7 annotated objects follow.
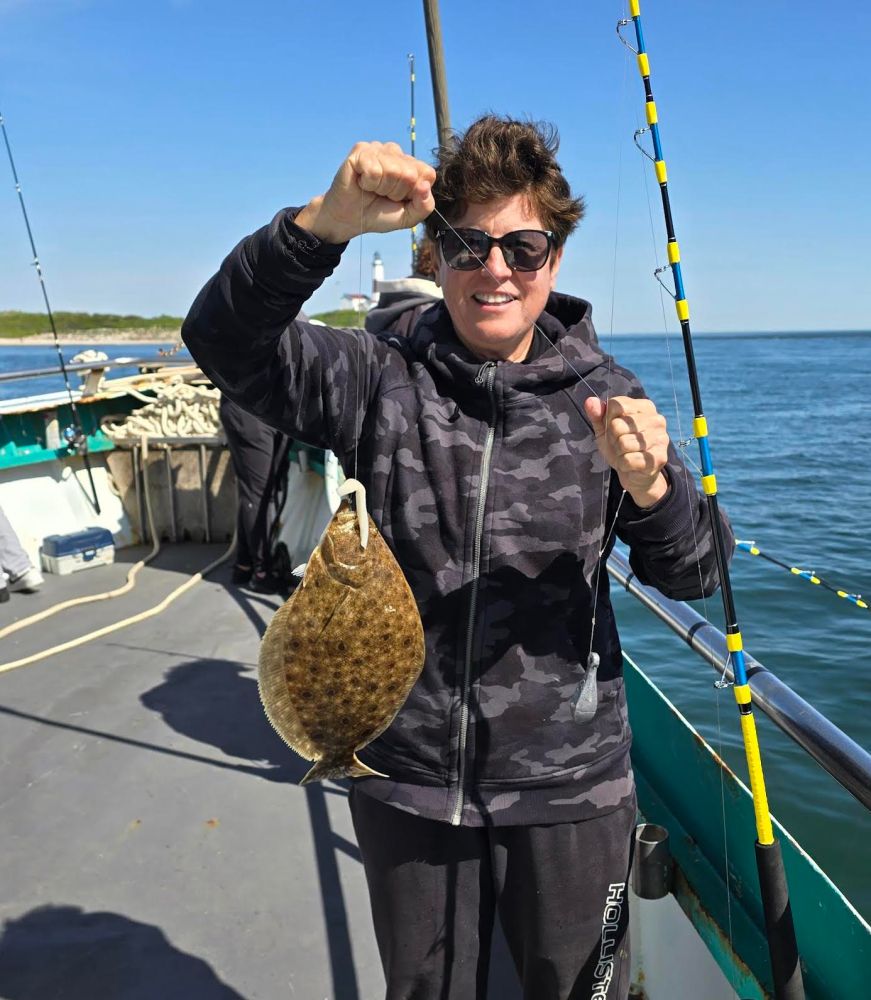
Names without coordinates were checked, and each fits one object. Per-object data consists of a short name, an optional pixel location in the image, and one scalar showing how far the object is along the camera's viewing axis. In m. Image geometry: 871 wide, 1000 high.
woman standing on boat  1.83
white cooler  6.91
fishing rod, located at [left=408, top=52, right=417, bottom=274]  5.87
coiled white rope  7.34
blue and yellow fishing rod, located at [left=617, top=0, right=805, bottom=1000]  1.82
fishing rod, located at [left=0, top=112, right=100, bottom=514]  7.13
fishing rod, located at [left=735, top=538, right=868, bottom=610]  3.40
